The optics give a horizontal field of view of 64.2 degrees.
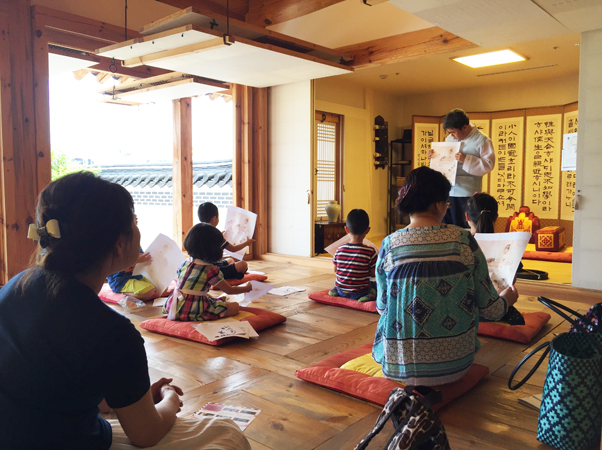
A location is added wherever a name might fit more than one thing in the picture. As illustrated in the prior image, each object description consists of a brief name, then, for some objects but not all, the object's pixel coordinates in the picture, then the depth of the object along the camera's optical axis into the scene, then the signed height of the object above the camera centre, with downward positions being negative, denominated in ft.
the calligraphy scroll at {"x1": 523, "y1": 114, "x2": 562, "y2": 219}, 25.82 +1.02
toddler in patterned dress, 10.30 -2.13
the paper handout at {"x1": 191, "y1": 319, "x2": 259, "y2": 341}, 9.48 -2.98
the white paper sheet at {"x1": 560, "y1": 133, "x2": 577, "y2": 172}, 14.25 +0.91
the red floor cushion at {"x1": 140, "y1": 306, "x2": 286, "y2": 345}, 9.69 -3.05
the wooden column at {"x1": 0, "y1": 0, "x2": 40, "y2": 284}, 12.51 +1.18
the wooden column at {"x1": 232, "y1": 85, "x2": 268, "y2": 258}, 20.66 +1.14
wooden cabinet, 22.18 -2.38
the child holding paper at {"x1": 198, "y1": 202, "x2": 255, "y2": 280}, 13.43 -2.04
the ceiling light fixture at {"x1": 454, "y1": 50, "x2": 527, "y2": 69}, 19.66 +5.25
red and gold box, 21.85 -2.61
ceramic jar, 22.95 -1.36
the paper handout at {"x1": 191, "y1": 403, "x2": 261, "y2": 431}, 6.32 -3.11
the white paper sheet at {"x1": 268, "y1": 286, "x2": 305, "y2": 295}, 14.28 -3.25
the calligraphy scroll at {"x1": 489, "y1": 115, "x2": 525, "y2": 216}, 27.09 +1.07
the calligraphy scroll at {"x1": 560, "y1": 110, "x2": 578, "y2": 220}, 25.03 -0.33
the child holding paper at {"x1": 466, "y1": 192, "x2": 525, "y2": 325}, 10.39 -0.65
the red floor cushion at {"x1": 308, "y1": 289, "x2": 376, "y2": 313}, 11.93 -3.10
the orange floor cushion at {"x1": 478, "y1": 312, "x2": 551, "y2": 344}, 9.51 -2.99
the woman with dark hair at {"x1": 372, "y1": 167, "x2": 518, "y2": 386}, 6.40 -1.48
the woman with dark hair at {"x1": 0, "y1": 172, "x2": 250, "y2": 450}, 3.19 -1.04
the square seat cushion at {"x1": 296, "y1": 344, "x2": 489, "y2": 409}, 6.83 -3.00
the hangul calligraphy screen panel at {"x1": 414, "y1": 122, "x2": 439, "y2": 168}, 28.96 +2.81
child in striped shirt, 12.38 -2.08
